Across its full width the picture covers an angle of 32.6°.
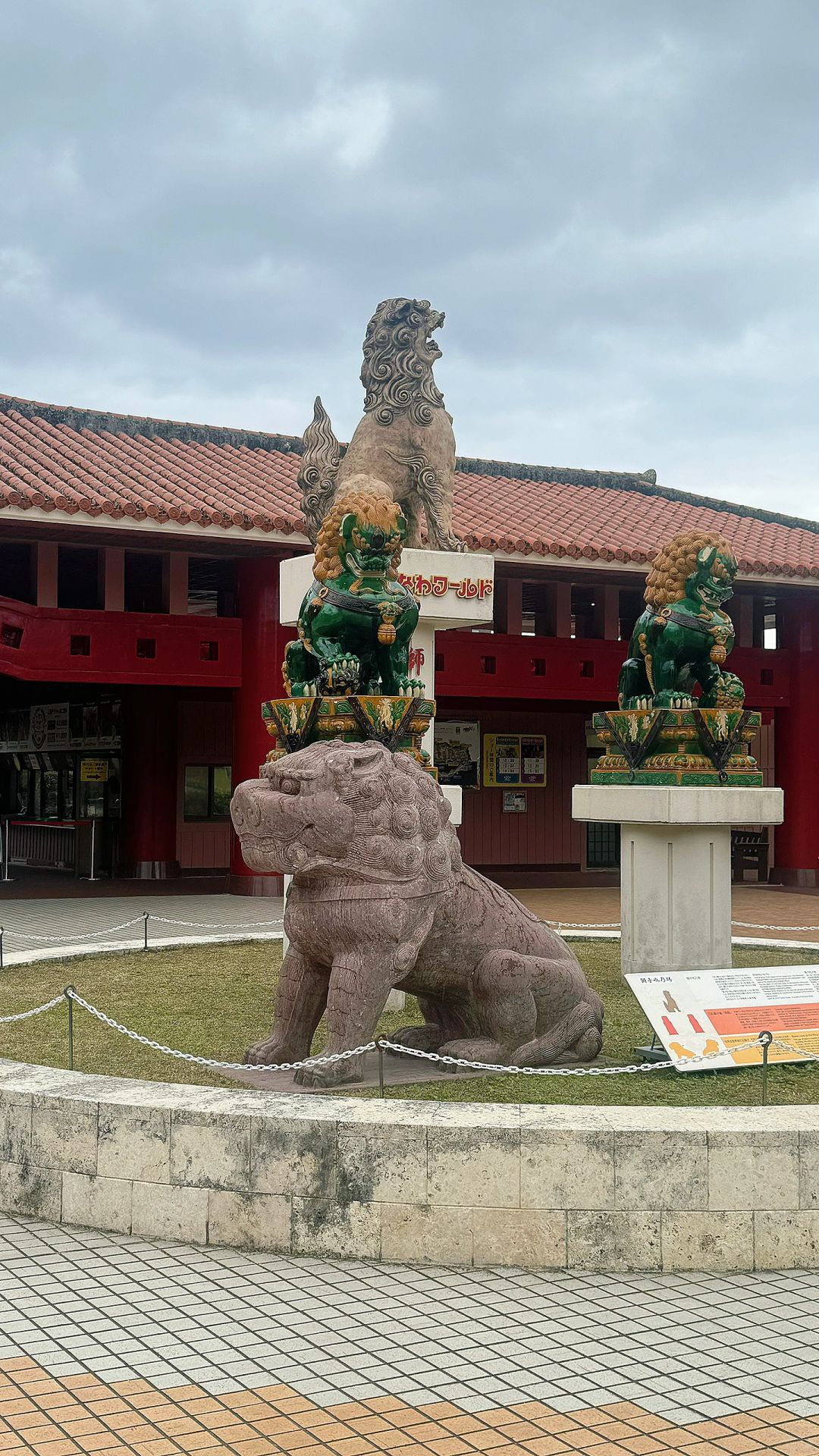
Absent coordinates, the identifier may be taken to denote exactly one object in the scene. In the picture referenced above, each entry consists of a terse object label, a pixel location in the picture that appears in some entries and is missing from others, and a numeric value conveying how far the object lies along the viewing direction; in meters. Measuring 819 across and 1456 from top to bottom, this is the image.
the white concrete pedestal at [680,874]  8.59
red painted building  15.35
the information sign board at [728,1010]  6.26
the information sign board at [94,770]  19.64
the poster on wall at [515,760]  20.06
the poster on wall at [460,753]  19.80
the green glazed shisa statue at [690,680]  8.54
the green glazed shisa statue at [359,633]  7.34
